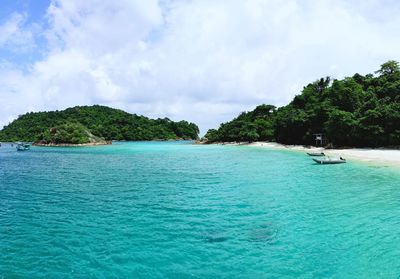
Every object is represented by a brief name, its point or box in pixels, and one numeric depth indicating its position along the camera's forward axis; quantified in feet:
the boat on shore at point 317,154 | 163.84
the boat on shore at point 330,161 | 128.67
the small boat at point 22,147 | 282.15
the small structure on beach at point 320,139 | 219.20
